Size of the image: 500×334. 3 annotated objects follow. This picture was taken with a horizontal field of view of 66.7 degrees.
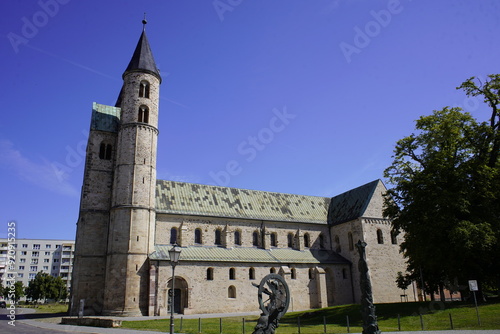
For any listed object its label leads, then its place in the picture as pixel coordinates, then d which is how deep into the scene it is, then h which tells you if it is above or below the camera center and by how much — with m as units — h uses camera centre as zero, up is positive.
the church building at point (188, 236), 32.91 +4.12
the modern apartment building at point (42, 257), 101.06 +6.63
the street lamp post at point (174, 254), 16.98 +1.08
